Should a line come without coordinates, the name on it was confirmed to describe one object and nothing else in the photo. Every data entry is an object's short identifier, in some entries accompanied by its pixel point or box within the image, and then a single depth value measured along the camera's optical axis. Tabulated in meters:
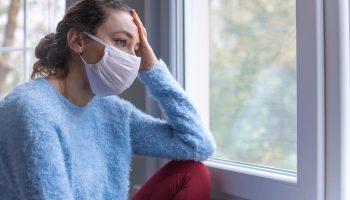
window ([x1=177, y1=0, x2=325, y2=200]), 1.55
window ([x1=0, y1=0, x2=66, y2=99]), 2.55
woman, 1.54
